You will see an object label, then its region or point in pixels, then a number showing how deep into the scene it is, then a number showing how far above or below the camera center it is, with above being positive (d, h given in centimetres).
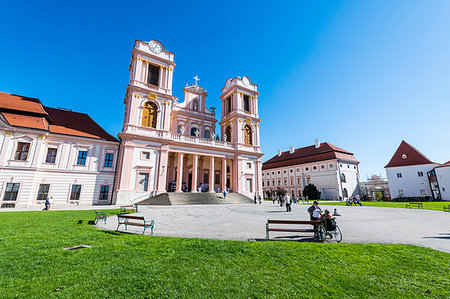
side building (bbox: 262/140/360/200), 4669 +618
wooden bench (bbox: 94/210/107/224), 1011 -122
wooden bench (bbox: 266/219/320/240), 676 -94
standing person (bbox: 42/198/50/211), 1761 -116
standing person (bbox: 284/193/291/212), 1764 -68
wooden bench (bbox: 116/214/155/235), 778 -147
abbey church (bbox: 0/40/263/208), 2045 +608
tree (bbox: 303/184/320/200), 4594 +64
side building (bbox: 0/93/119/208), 1964 +393
